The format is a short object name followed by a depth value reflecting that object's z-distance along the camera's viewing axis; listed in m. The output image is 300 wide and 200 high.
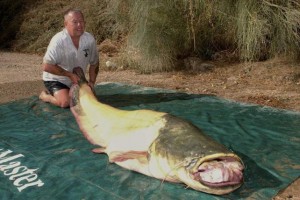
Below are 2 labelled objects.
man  4.59
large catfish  2.38
